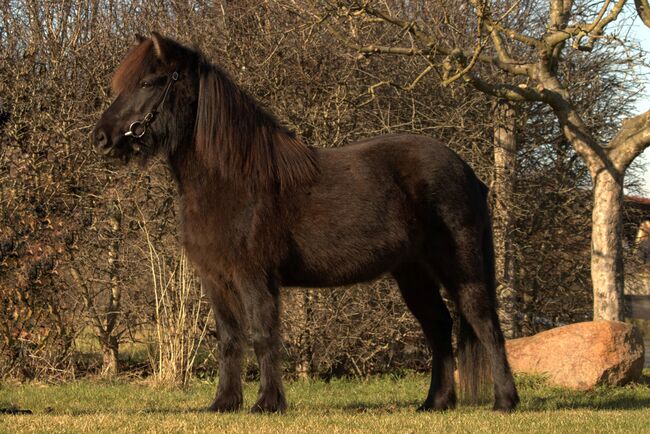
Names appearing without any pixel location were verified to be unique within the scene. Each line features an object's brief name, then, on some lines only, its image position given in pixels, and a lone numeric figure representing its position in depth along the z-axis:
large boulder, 19.41
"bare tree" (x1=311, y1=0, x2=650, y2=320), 19.42
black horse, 12.77
